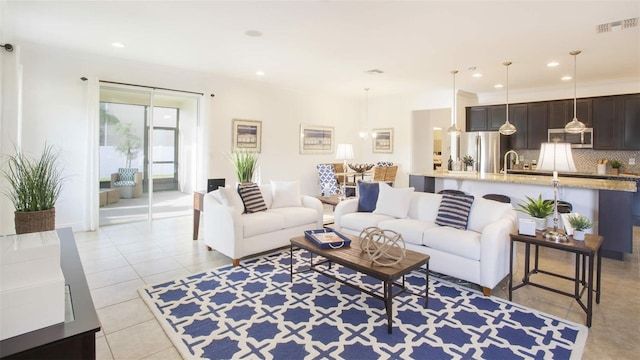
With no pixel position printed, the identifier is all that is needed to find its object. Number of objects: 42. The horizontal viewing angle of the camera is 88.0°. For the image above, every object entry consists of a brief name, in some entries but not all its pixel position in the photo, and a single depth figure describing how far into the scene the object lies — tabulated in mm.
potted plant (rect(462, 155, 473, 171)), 6062
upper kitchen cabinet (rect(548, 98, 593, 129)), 6609
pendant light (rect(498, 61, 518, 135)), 5250
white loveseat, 3779
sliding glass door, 5598
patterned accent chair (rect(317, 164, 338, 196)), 8016
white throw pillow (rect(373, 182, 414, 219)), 4112
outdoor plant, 5699
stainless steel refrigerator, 7191
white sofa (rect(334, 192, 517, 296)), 2984
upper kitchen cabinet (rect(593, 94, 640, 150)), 6160
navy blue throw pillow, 4496
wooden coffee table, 2414
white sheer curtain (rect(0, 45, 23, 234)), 4148
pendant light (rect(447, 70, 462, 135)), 5465
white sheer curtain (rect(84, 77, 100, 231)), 5172
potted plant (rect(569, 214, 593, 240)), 2689
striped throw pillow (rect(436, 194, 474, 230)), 3509
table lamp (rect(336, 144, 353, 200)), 6359
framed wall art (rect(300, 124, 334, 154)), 8141
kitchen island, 4000
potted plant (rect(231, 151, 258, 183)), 4828
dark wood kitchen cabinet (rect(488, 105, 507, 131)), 7629
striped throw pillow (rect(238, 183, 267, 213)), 4262
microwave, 6617
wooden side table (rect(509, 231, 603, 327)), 2496
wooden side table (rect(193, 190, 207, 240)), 4688
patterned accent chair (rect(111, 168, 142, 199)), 5762
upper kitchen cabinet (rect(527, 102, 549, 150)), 7137
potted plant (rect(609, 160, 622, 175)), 6387
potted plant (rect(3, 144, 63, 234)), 2203
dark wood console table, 1111
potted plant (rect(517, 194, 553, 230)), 3025
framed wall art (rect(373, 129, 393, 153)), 8797
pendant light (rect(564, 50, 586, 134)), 4617
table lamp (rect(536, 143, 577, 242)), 2947
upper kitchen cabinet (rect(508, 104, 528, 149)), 7414
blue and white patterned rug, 2182
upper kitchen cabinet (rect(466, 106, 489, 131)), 7926
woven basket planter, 2197
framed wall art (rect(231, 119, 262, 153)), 6789
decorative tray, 3066
